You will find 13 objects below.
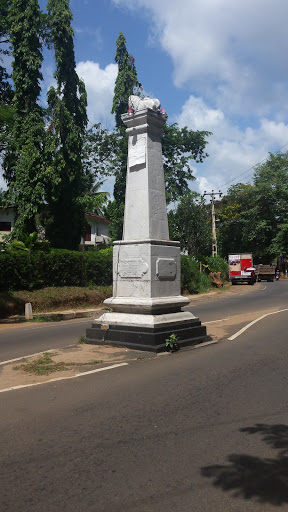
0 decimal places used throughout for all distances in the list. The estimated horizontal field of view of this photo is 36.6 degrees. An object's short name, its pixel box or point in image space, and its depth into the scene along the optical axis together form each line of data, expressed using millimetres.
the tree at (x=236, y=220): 54406
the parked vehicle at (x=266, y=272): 44844
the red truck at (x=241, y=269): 37281
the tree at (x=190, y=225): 32656
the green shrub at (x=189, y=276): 26441
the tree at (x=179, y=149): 36812
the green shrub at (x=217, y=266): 33916
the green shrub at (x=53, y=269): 17266
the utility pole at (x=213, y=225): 39294
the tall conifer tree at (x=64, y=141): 24609
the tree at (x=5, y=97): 25203
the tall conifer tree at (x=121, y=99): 35219
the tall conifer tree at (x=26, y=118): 23531
